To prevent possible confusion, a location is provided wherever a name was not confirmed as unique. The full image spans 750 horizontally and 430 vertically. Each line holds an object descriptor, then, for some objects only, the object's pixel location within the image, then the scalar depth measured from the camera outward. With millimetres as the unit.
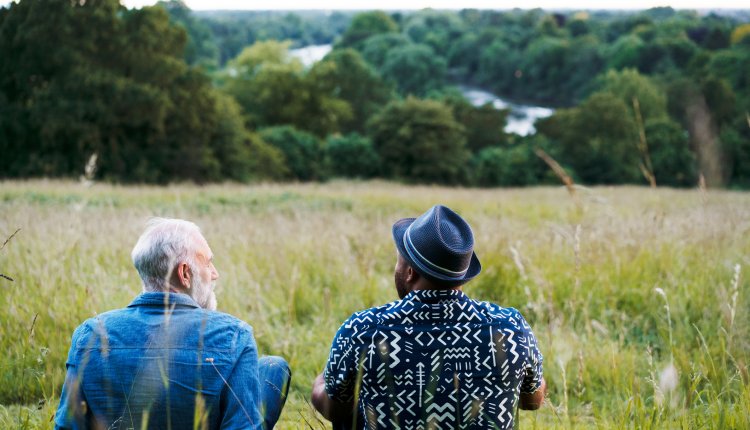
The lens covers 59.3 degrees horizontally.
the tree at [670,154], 44512
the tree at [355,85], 57031
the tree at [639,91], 55344
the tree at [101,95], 26750
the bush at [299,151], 41281
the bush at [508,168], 45469
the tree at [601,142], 48469
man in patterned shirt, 2203
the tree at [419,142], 43031
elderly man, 2230
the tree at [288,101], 50906
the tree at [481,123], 53906
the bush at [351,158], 42094
